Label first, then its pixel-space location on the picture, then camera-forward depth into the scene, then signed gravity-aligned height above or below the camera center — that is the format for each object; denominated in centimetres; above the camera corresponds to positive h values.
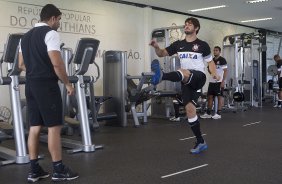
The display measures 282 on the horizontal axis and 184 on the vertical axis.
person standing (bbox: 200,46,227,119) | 794 -33
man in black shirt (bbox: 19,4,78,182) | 293 -6
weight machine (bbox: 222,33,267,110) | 969 +4
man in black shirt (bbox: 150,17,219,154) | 407 +6
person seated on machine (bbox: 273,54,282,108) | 1057 -18
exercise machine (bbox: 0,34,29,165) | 381 -20
